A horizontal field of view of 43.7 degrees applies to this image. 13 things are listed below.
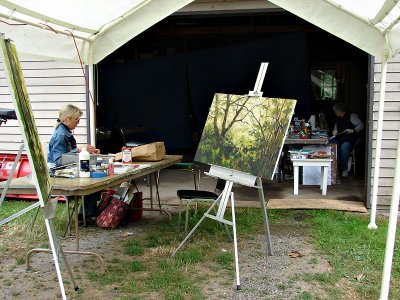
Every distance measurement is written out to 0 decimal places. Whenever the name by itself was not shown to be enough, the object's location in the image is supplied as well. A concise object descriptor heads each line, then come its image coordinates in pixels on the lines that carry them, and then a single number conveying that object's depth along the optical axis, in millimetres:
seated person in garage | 8516
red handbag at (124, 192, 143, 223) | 5773
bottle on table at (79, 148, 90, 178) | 4266
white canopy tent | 4289
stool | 4645
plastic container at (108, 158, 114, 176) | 4488
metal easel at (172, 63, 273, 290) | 4236
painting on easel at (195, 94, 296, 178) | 4211
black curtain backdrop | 9539
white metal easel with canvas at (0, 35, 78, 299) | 2695
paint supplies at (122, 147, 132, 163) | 5324
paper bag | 5398
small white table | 7086
